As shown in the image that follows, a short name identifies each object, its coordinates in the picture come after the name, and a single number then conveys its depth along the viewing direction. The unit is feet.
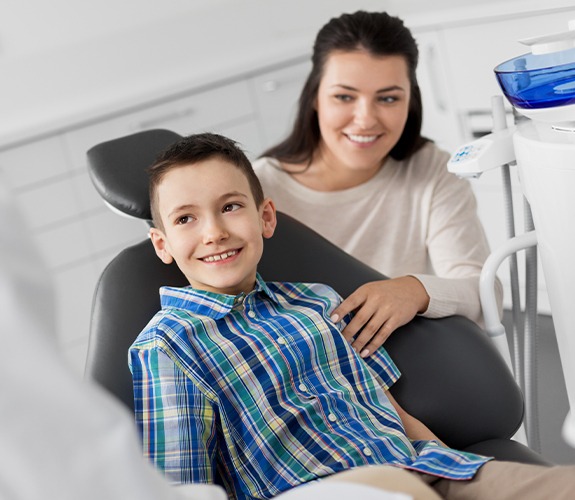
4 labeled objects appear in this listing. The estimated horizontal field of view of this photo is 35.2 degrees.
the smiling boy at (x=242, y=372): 4.18
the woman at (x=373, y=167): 6.17
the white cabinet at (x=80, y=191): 9.87
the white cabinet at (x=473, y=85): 9.29
